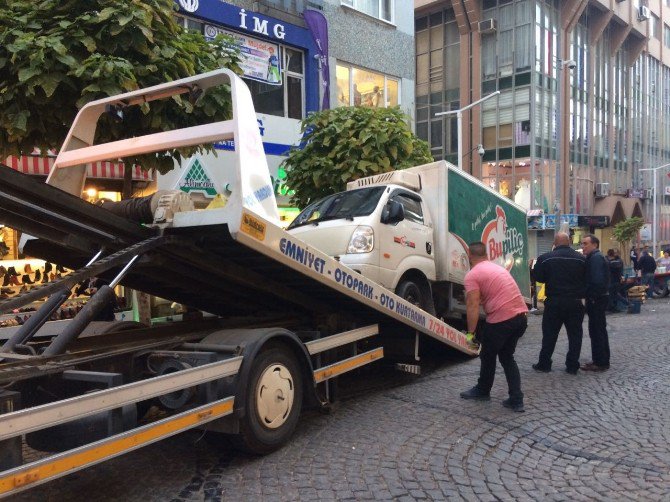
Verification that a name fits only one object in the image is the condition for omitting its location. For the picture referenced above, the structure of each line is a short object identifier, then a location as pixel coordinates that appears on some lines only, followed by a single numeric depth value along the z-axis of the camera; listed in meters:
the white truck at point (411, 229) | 7.22
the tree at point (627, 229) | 30.69
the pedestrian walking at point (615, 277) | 14.00
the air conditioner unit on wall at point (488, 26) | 37.06
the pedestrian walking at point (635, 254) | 25.15
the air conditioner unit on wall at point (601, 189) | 41.12
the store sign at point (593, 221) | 39.35
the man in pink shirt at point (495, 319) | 6.00
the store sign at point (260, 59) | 15.31
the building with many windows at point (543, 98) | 36.56
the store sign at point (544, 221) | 35.72
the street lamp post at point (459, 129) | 23.62
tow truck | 3.56
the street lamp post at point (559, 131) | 37.62
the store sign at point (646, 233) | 46.62
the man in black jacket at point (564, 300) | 7.42
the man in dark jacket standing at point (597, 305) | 7.73
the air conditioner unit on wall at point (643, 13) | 43.25
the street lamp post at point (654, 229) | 43.35
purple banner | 16.95
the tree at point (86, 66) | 6.09
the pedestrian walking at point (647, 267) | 19.33
